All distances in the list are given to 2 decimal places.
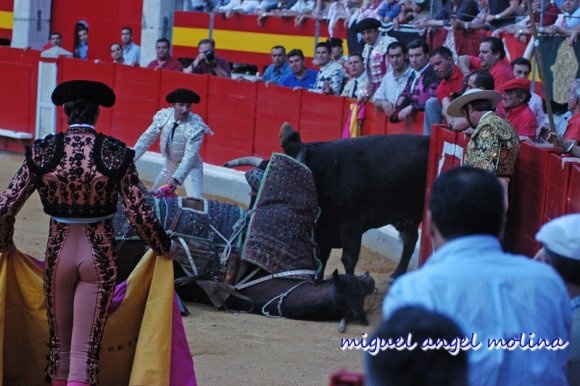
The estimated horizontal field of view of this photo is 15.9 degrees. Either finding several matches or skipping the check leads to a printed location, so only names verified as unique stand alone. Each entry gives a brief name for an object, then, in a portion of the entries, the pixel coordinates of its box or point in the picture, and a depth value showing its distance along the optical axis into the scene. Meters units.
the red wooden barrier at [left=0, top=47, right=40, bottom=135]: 27.09
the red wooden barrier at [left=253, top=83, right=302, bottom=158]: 20.46
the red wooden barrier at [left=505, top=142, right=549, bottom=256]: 10.53
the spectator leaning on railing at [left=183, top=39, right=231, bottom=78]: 22.86
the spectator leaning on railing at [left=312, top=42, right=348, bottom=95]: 18.86
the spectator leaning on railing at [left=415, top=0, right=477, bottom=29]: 19.11
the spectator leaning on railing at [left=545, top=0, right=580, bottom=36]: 16.04
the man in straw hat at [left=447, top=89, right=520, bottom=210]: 10.32
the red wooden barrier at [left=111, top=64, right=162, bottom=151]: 24.47
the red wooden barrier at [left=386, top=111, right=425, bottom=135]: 15.76
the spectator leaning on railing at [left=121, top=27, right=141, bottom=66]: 27.37
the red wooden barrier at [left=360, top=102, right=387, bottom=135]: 16.80
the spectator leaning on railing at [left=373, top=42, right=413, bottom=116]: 15.59
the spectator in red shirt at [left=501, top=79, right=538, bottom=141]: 11.87
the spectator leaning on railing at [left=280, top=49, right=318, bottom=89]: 20.21
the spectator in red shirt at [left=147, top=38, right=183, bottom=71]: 24.03
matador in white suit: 14.98
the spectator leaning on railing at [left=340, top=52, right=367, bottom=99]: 17.49
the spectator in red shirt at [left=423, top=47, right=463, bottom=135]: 14.86
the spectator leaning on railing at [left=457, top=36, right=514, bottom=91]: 14.34
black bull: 13.70
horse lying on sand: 11.85
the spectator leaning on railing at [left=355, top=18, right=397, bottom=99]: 17.26
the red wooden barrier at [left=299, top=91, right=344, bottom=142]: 18.95
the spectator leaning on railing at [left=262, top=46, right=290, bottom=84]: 21.01
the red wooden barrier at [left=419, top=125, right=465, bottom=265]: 12.83
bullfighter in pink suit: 7.51
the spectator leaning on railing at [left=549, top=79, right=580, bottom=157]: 10.24
